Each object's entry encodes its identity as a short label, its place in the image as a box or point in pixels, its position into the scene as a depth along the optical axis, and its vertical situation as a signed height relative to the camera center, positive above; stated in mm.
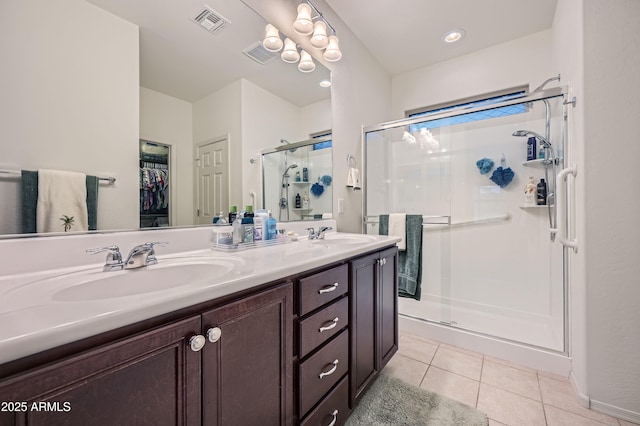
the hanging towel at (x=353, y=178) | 2277 +306
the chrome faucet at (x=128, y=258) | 812 -142
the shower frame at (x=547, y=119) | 1649 +659
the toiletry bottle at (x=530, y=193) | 2201 +151
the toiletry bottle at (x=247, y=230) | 1268 -83
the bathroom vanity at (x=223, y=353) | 416 -313
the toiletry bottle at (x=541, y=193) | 2158 +146
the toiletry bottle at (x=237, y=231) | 1238 -87
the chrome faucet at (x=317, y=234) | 1657 -139
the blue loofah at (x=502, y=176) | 2297 +311
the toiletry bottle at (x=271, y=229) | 1403 -88
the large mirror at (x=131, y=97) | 783 +461
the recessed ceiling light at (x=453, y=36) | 2309 +1607
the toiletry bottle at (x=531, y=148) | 2180 +530
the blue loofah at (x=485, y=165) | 2379 +428
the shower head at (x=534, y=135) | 2045 +630
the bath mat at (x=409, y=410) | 1251 -1021
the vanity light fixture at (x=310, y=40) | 1601 +1200
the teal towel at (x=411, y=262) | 2256 -452
